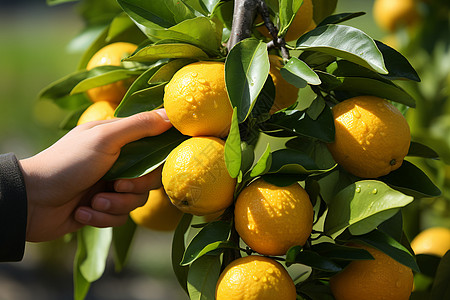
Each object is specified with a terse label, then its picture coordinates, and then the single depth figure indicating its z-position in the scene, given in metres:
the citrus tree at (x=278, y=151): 0.75
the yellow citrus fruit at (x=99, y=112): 0.91
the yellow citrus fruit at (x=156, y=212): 0.94
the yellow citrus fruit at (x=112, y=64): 0.92
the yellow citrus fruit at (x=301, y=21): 0.85
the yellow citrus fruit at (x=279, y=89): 0.84
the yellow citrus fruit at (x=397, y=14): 1.31
